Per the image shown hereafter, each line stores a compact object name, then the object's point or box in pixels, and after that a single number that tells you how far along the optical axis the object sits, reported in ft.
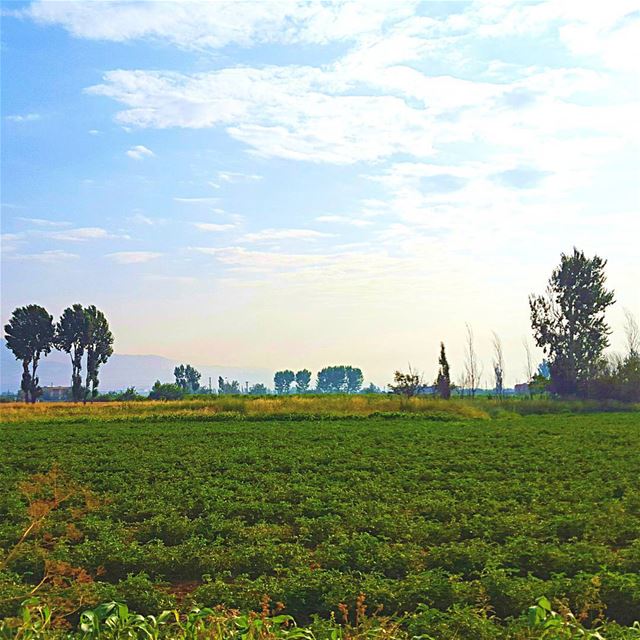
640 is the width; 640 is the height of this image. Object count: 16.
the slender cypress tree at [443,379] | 175.91
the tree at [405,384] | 169.99
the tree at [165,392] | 260.01
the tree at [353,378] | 589.32
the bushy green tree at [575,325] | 201.46
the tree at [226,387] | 524.28
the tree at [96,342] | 289.33
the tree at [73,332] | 290.56
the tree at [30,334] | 277.44
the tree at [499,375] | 243.19
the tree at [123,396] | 253.03
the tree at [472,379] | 233.19
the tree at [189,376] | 475.15
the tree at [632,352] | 218.57
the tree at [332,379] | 591.78
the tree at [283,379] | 588.91
